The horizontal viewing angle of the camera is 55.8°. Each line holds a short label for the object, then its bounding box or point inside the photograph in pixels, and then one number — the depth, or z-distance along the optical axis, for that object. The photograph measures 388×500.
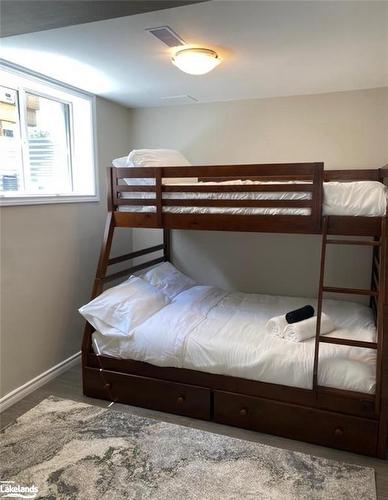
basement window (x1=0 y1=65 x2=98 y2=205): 2.65
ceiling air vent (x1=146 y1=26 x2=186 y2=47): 1.95
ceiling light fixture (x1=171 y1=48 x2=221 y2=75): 2.21
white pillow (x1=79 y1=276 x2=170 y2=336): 2.61
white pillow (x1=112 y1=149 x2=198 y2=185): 2.80
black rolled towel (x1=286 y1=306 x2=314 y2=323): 2.46
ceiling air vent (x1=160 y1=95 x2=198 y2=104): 3.43
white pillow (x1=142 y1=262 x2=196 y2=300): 3.30
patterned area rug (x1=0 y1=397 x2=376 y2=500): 1.85
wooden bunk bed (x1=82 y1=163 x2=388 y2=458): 2.10
